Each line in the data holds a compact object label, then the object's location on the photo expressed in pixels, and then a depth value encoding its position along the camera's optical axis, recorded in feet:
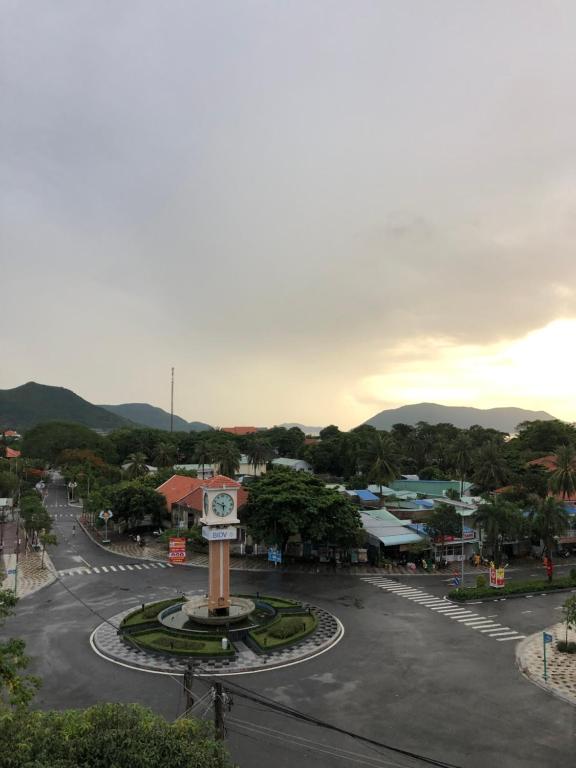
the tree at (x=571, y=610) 90.14
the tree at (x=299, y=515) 160.66
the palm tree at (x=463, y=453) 257.75
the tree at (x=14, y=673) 45.55
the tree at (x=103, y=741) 36.81
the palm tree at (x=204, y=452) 355.23
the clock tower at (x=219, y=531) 115.65
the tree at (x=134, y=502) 213.05
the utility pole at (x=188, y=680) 58.49
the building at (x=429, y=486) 284.00
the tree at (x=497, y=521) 163.63
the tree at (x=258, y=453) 399.24
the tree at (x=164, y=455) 377.50
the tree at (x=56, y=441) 406.62
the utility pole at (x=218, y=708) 51.85
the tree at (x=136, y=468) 302.04
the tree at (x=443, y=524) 169.99
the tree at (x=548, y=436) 371.47
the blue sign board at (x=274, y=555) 167.12
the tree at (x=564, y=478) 211.20
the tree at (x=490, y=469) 243.40
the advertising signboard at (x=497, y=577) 139.64
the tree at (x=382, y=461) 232.32
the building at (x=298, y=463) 415.03
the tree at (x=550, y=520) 152.25
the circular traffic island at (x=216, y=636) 94.43
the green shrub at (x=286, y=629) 103.71
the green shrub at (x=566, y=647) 99.55
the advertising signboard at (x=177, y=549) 138.82
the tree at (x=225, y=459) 290.35
